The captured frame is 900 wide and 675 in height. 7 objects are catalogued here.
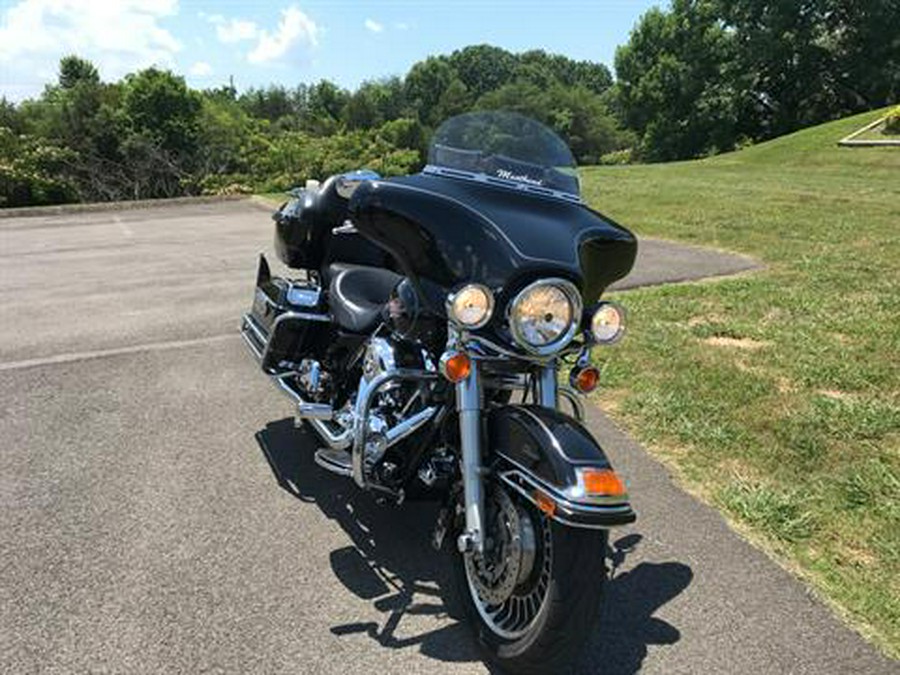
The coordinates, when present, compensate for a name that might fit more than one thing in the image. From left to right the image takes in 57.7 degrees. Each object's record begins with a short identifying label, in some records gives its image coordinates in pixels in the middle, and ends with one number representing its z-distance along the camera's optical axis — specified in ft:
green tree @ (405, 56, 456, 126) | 328.29
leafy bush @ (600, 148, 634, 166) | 183.92
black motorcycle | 8.37
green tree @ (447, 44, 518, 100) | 398.21
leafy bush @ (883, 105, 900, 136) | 77.77
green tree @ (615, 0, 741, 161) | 153.99
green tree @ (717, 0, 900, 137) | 149.79
